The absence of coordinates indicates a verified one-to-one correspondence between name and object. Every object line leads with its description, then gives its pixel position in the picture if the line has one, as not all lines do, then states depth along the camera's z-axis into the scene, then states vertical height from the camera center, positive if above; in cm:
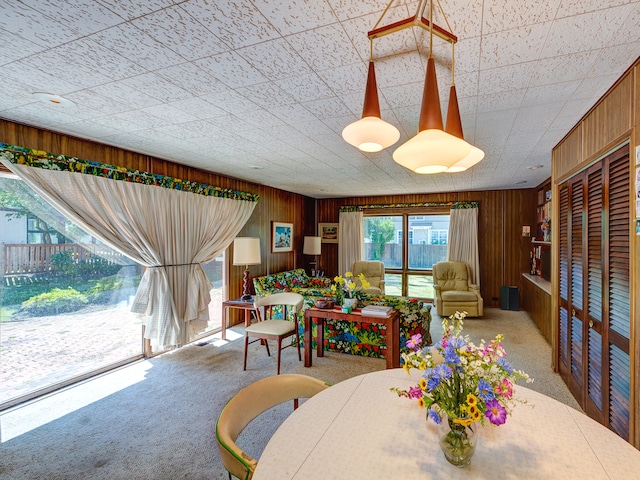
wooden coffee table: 326 -86
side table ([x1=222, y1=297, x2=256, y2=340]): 432 -89
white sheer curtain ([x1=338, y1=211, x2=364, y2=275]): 720 +2
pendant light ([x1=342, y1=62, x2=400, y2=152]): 113 +39
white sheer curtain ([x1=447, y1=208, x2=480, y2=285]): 632 +1
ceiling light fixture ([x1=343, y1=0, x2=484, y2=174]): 98 +30
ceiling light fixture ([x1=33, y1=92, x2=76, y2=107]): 213 +96
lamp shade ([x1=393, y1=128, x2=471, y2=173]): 98 +28
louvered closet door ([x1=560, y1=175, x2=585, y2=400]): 266 -45
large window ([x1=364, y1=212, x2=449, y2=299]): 686 -16
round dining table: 103 -73
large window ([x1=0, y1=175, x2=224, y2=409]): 272 -57
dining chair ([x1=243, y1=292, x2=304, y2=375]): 339 -94
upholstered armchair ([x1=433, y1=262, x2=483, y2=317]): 546 -92
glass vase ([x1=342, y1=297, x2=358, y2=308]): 349 -67
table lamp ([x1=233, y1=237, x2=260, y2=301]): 464 -17
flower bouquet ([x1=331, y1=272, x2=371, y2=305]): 360 -55
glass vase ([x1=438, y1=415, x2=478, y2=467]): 103 -65
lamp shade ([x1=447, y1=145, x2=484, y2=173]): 133 +34
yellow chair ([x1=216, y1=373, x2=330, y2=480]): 116 -77
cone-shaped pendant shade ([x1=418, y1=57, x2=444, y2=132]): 104 +44
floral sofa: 363 -103
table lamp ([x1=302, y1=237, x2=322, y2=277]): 671 -10
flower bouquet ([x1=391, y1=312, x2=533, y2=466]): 98 -48
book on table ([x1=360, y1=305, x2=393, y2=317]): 331 -73
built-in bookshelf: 511 +2
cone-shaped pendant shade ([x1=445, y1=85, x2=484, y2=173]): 117 +44
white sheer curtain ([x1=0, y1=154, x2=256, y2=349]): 298 +11
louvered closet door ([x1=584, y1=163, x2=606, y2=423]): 227 -38
